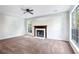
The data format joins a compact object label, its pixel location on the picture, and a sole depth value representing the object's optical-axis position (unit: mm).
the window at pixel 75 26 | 1206
